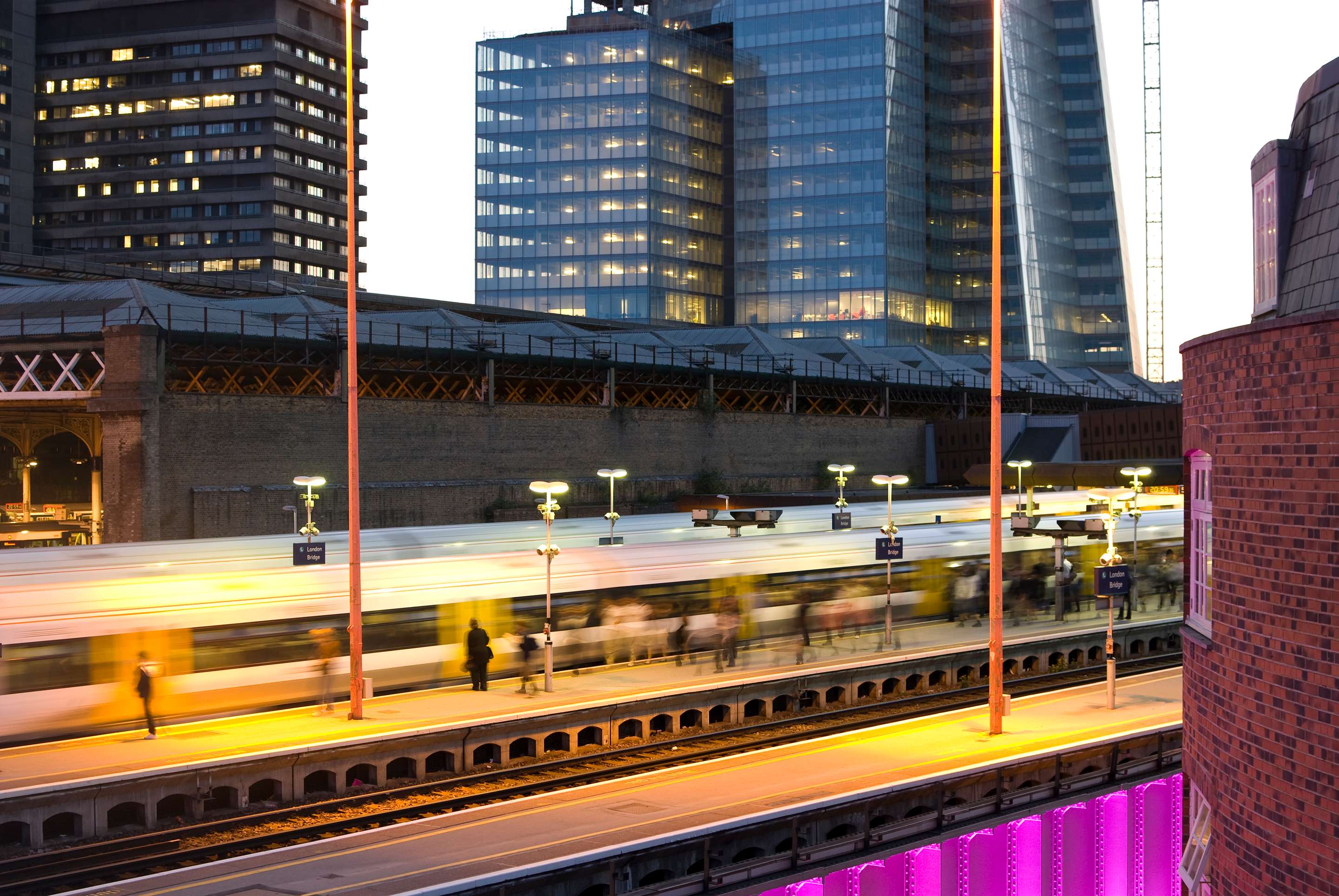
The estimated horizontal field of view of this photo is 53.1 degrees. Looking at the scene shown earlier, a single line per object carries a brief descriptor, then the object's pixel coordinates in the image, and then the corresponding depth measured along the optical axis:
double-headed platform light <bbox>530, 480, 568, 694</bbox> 25.03
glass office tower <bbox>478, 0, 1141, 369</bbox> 124.81
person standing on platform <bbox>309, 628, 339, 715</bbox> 23.66
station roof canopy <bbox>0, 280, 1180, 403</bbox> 53.56
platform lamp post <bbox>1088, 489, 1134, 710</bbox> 22.98
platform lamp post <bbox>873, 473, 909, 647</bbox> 31.00
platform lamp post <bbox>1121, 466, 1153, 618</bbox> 35.62
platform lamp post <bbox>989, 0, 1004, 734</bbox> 20.98
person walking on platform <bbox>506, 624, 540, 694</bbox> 26.20
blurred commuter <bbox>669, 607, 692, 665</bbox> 28.39
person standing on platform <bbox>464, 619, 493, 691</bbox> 25.09
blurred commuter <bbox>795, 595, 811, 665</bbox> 30.03
